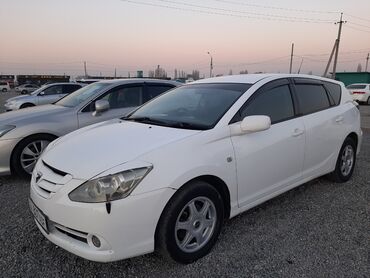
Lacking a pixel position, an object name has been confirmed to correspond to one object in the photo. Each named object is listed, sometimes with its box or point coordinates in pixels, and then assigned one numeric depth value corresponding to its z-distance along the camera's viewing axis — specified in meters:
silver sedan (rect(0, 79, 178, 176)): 4.65
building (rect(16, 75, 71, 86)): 54.47
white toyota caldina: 2.33
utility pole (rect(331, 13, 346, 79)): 30.56
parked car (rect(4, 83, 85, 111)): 12.86
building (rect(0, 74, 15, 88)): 60.27
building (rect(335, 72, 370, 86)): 36.16
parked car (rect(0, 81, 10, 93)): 47.78
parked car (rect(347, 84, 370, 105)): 21.65
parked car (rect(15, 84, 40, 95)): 39.94
